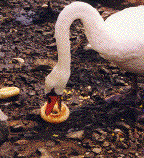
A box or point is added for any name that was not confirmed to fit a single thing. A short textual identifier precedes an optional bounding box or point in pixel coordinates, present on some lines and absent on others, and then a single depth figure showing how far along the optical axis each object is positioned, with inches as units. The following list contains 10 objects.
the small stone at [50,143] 145.4
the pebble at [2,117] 132.6
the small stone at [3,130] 131.3
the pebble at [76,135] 150.6
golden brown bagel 158.9
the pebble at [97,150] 142.2
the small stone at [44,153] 135.1
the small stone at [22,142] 144.3
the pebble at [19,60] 218.7
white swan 144.0
